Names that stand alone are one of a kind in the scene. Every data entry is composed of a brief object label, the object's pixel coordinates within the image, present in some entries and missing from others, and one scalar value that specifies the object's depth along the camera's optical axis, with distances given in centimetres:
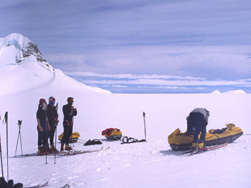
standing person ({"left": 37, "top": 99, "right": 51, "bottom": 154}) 894
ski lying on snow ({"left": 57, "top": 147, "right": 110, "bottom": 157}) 868
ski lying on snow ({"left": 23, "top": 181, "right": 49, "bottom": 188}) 537
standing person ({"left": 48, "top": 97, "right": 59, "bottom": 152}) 923
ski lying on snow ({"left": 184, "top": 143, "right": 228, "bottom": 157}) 758
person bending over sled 784
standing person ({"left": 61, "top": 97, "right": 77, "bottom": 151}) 906
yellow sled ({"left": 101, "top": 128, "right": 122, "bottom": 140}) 1205
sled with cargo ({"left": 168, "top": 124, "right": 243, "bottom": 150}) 830
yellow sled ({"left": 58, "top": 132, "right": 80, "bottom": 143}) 1165
